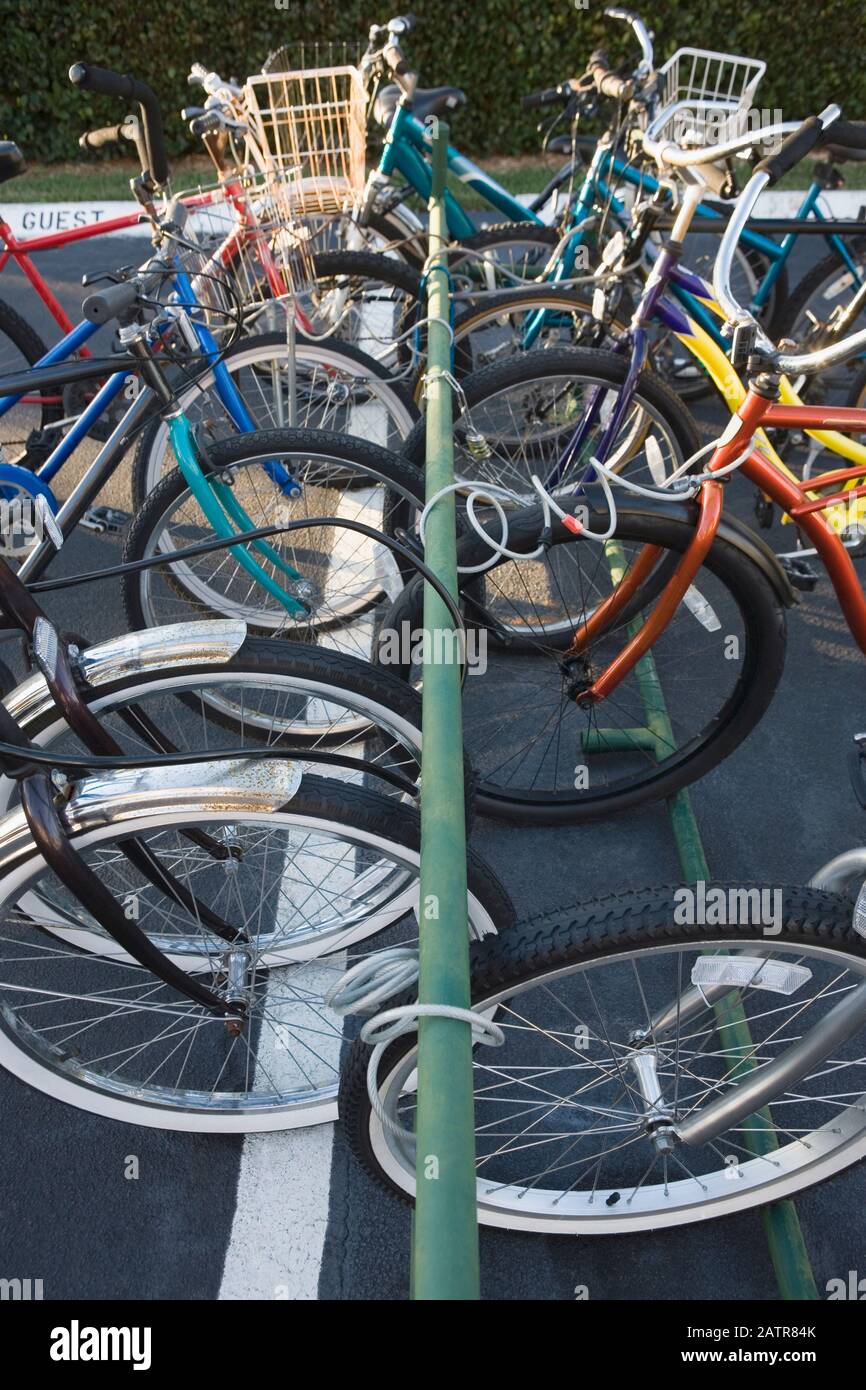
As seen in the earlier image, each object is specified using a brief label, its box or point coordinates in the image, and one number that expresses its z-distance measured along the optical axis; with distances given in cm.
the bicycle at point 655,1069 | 168
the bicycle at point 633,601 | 242
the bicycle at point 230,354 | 300
